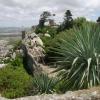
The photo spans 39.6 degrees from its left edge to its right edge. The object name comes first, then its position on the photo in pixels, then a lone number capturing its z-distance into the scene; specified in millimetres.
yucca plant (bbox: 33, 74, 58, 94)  5453
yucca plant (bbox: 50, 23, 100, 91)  4108
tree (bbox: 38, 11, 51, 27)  20541
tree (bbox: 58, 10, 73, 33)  16640
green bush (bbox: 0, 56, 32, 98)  7393
